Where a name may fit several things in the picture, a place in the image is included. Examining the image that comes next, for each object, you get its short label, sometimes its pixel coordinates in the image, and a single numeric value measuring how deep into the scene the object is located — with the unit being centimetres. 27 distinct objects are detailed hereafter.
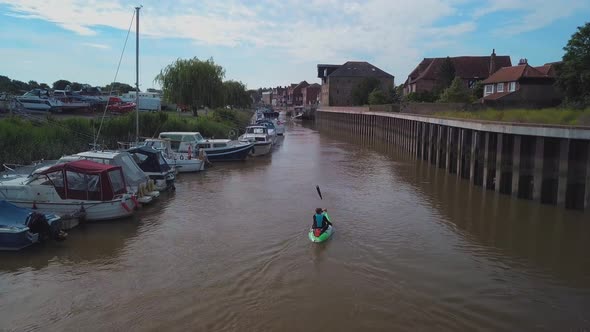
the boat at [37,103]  4556
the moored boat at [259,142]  4300
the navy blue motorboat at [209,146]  3528
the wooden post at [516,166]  2284
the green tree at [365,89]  10481
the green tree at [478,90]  6919
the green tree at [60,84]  14729
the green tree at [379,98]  8631
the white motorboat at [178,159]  3162
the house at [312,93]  18450
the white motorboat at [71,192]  1723
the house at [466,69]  8231
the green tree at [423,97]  7225
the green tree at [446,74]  7562
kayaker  1617
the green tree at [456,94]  5816
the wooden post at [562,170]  2027
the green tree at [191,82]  5933
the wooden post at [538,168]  2147
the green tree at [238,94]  9384
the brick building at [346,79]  12925
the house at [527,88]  5366
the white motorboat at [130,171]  2039
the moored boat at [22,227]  1423
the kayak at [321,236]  1609
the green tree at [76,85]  13881
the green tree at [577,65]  4491
